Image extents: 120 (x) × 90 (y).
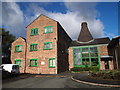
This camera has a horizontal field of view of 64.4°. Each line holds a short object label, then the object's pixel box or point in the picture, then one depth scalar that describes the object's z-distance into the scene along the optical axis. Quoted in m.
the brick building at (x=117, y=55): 13.04
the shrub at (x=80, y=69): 18.69
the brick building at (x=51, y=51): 18.55
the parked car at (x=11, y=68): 15.29
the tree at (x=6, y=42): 29.87
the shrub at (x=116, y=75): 9.77
